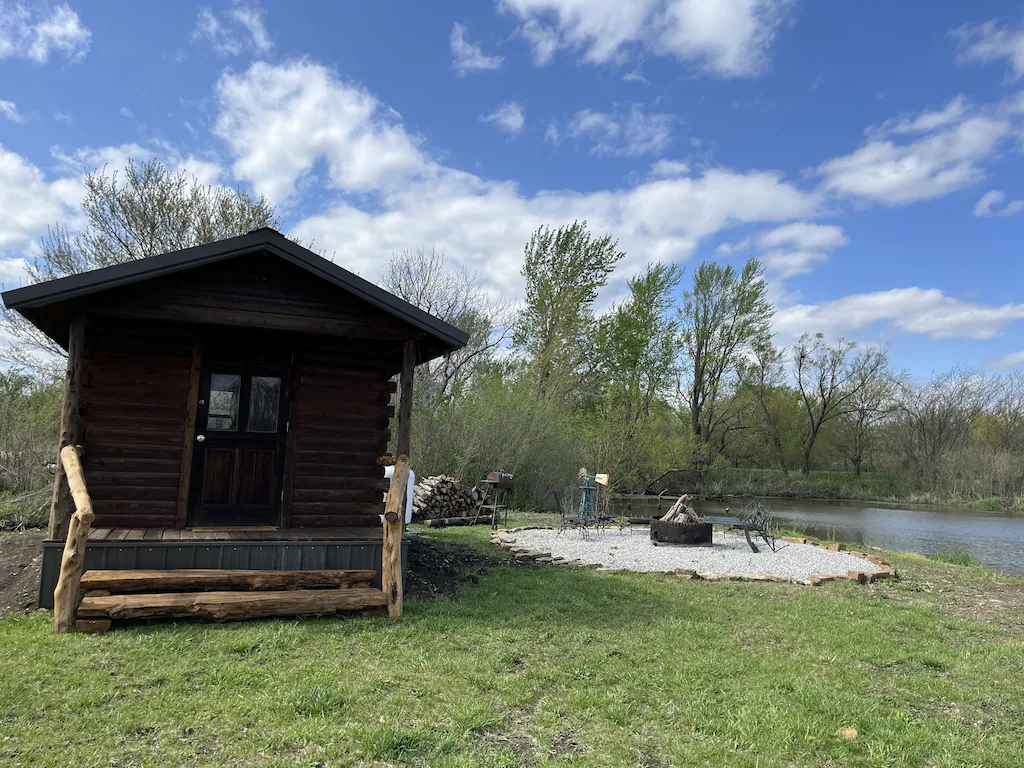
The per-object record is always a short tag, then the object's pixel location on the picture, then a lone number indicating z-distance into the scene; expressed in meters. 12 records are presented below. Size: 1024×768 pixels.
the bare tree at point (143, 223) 17.38
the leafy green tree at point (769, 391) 37.50
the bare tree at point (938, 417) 38.38
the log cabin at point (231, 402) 6.36
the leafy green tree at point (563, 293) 25.36
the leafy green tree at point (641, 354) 27.17
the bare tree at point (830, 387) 38.69
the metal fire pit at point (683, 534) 12.05
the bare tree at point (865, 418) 39.44
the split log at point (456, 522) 14.44
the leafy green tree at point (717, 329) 34.28
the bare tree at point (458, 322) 25.36
